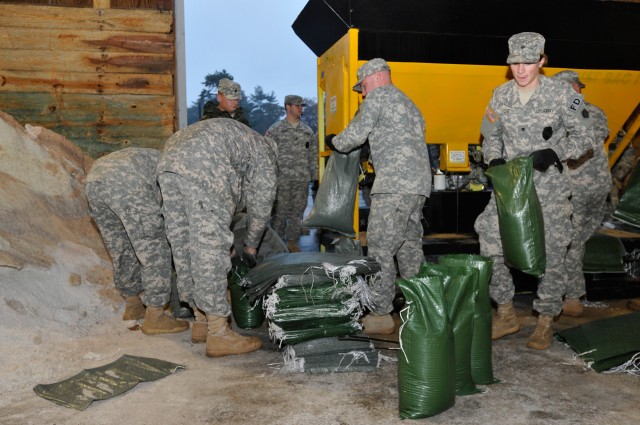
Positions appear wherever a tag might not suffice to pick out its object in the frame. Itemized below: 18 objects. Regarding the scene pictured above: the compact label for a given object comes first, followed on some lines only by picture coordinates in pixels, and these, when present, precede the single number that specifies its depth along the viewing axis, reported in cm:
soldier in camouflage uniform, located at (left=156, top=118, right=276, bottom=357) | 335
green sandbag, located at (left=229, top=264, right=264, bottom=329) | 392
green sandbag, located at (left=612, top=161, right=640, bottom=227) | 450
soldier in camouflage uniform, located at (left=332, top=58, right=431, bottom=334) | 374
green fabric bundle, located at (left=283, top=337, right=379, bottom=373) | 313
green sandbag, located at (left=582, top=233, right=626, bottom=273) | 468
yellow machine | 438
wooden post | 576
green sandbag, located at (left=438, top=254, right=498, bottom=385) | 283
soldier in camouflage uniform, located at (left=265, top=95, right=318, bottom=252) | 692
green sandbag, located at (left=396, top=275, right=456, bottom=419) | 247
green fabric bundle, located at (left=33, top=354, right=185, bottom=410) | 277
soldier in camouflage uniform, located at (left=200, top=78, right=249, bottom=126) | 433
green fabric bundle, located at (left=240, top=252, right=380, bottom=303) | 326
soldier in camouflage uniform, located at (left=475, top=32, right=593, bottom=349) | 339
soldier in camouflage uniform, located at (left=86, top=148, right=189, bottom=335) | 374
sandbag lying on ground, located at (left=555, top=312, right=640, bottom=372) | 310
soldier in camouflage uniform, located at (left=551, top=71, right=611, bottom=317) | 424
